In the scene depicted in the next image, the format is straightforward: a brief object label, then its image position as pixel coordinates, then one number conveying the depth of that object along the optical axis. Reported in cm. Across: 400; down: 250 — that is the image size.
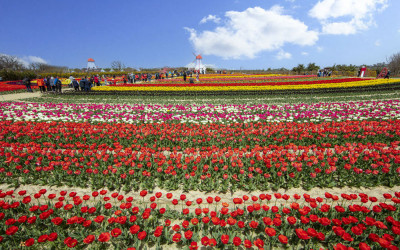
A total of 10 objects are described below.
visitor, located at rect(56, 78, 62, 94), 2316
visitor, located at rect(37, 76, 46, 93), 2274
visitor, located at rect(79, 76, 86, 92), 2199
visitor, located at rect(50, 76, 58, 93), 2246
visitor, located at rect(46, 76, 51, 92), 2446
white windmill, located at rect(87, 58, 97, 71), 6281
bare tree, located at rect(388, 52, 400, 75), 5324
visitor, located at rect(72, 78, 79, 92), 2320
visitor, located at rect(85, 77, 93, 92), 2206
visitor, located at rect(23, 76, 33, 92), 2384
